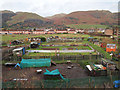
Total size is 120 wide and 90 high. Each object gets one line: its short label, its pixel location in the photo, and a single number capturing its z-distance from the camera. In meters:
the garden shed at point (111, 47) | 18.58
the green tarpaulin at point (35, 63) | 12.42
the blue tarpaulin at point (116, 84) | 7.95
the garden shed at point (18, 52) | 16.31
